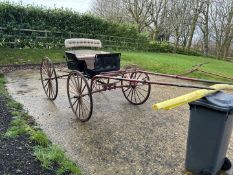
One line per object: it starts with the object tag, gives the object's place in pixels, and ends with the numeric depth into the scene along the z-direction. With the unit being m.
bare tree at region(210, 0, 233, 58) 17.41
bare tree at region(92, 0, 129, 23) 19.34
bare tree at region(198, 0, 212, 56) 17.62
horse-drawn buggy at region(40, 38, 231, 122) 3.75
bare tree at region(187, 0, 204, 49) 17.20
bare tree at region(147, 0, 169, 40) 17.90
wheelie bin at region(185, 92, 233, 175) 2.28
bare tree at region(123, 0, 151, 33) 18.19
